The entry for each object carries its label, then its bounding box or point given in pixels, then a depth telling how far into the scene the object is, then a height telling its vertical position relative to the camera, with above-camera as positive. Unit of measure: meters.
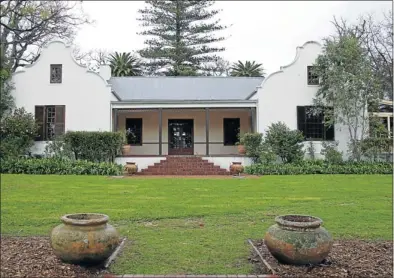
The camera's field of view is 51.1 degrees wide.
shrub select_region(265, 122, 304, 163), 18.61 +0.15
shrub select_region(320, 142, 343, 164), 18.52 -0.40
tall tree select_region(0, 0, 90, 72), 21.59 +7.23
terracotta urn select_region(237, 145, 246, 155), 19.06 -0.12
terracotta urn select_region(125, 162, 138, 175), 17.23 -0.90
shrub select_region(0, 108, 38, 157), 18.30 +0.69
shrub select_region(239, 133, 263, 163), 18.70 +0.11
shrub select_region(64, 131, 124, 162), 18.42 +0.17
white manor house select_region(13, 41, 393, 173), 19.92 +2.24
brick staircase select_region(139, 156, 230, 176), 18.05 -0.91
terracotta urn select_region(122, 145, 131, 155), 19.11 -0.10
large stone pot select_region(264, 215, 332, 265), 5.22 -1.23
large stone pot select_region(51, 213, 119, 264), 5.15 -1.19
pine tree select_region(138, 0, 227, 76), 36.88 +10.41
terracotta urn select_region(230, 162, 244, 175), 17.39 -0.92
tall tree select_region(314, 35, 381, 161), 18.83 +2.87
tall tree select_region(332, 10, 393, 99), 31.81 +8.63
